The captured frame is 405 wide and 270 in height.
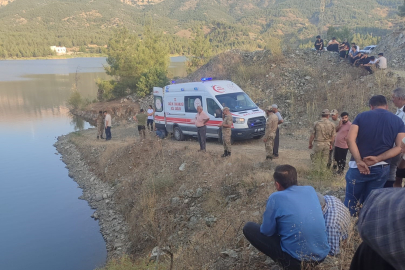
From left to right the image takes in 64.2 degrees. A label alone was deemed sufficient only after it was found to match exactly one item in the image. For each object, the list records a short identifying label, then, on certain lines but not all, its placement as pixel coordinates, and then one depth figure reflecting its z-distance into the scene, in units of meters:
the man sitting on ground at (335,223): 3.38
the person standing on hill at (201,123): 10.20
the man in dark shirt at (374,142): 3.98
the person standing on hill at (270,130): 8.62
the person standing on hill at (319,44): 20.30
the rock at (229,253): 4.34
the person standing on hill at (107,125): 16.24
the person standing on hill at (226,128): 9.29
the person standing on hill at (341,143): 7.15
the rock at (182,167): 10.12
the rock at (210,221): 6.92
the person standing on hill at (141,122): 14.29
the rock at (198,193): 8.38
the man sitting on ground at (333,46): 20.22
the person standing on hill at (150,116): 16.52
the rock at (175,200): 8.59
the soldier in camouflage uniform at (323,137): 7.21
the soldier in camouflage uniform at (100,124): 17.18
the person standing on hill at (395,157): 4.31
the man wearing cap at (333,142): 7.78
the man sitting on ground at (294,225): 3.19
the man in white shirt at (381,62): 15.12
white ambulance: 11.49
